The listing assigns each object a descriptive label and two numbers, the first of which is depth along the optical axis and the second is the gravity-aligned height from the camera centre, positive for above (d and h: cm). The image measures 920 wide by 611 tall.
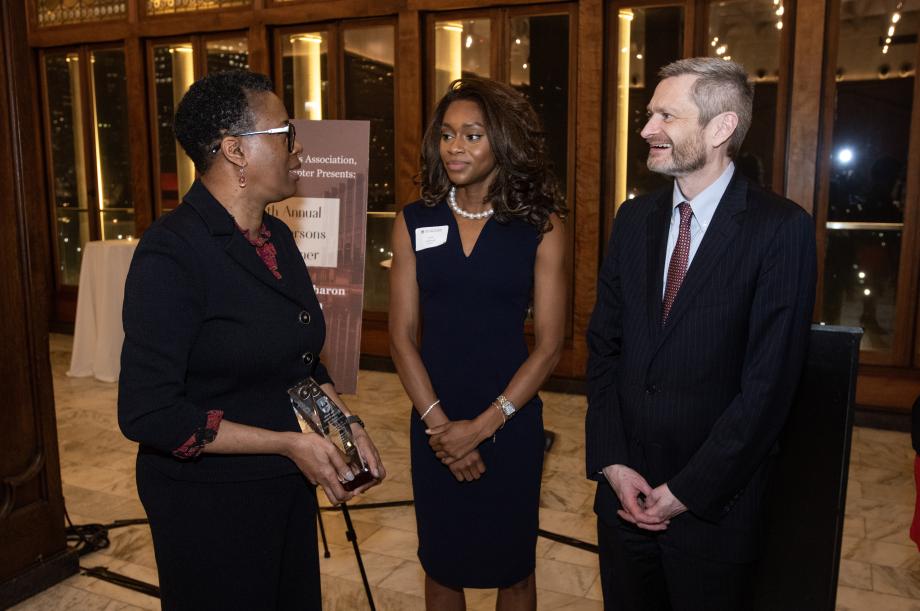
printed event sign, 361 -24
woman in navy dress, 224 -48
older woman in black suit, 148 -39
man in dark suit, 165 -40
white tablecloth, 648 -113
